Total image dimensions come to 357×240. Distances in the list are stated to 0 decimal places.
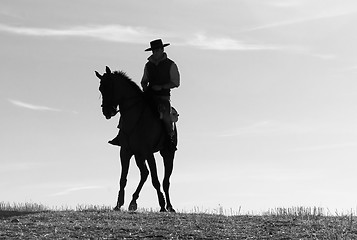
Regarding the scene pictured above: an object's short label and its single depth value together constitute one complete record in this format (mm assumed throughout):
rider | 20734
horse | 20266
